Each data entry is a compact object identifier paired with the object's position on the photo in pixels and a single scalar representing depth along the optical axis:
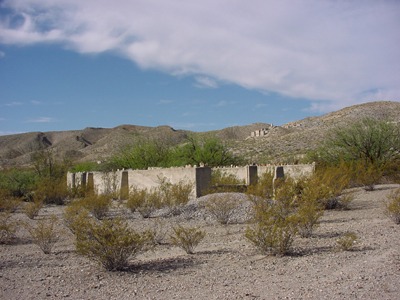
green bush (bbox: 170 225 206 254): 11.51
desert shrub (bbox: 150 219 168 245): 13.42
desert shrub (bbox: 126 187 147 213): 20.86
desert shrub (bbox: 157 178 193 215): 19.83
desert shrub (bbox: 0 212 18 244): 14.59
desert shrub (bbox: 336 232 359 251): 10.70
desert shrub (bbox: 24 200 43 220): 20.86
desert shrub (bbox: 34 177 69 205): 28.89
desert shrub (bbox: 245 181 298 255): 10.68
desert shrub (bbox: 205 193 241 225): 16.84
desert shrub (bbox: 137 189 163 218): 20.00
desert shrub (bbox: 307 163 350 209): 17.49
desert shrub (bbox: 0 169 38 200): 34.50
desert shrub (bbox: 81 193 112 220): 19.47
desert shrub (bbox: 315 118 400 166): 28.84
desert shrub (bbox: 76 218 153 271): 9.96
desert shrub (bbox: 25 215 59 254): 12.55
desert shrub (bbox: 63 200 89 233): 15.91
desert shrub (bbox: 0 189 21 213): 22.50
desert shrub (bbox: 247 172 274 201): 17.78
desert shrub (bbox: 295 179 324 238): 12.48
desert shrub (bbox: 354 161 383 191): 23.94
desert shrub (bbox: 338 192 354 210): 18.45
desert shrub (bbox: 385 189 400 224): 13.61
